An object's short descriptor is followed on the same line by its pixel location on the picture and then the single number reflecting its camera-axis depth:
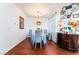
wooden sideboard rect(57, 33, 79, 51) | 1.28
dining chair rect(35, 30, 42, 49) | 1.41
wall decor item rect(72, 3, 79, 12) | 1.21
